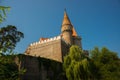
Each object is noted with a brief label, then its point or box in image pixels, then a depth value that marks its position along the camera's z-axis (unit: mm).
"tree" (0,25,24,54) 13650
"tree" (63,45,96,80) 11980
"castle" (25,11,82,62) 16162
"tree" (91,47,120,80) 12561
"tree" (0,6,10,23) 2992
